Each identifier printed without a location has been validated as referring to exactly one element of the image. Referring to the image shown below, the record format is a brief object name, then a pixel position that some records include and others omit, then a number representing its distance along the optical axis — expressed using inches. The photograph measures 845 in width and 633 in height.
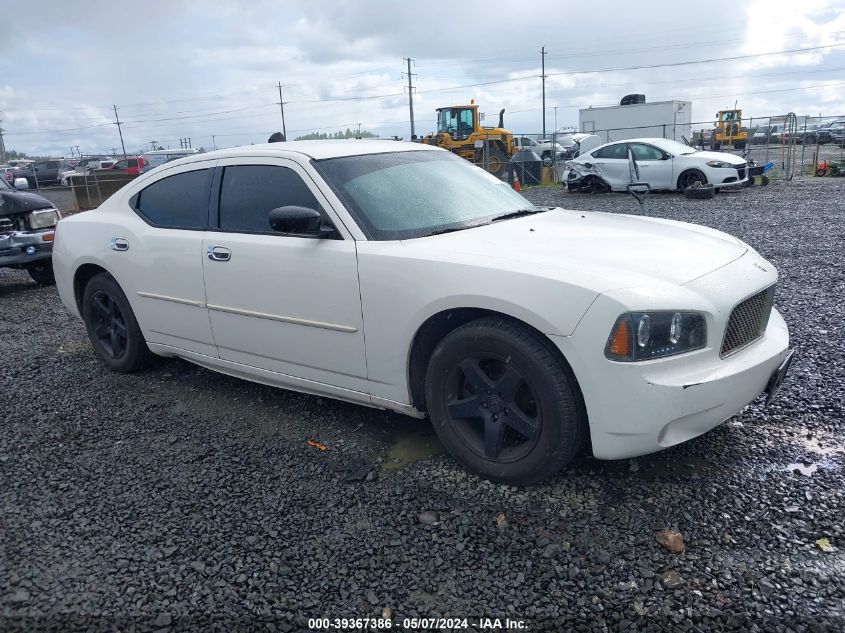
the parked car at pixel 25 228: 332.8
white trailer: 1155.3
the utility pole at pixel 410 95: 2541.1
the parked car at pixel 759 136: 1503.4
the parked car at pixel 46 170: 1441.2
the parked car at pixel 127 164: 1328.0
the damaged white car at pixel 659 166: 641.0
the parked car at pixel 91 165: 1443.3
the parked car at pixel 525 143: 1429.1
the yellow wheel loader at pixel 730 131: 1328.5
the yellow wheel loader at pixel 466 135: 1104.8
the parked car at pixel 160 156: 1206.3
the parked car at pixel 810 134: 1430.9
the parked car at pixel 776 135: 1485.0
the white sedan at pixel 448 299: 112.0
